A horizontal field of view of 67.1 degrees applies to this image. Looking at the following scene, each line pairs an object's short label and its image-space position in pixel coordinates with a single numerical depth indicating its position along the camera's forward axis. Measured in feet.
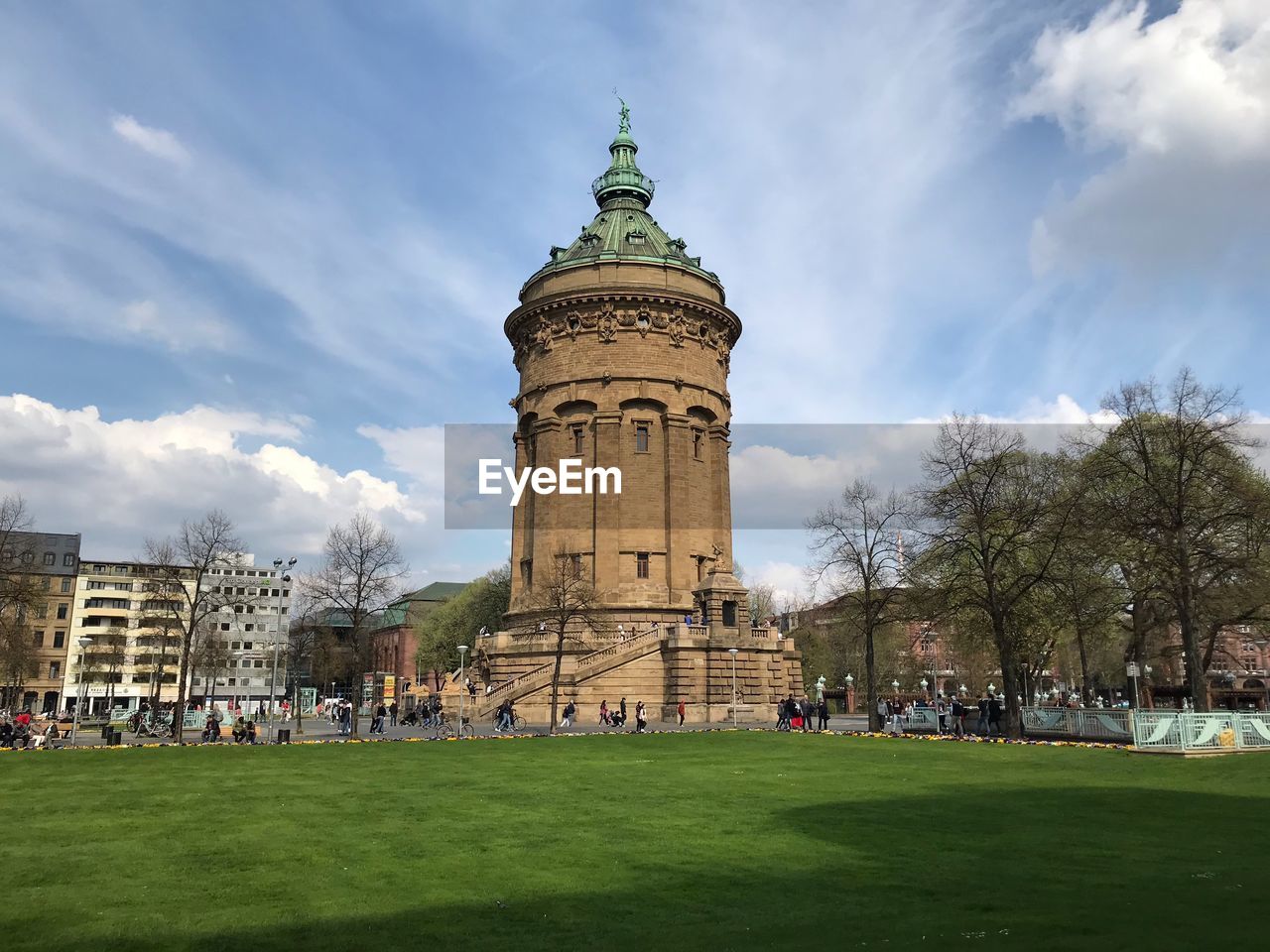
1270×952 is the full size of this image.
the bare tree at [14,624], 130.72
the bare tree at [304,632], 197.36
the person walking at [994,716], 124.36
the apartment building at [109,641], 307.37
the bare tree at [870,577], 138.31
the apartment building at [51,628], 301.63
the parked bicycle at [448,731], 127.75
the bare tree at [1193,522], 104.42
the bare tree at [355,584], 135.95
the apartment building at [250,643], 345.31
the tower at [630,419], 189.78
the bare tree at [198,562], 126.00
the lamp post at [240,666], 372.83
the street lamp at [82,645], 307.27
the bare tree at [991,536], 120.98
